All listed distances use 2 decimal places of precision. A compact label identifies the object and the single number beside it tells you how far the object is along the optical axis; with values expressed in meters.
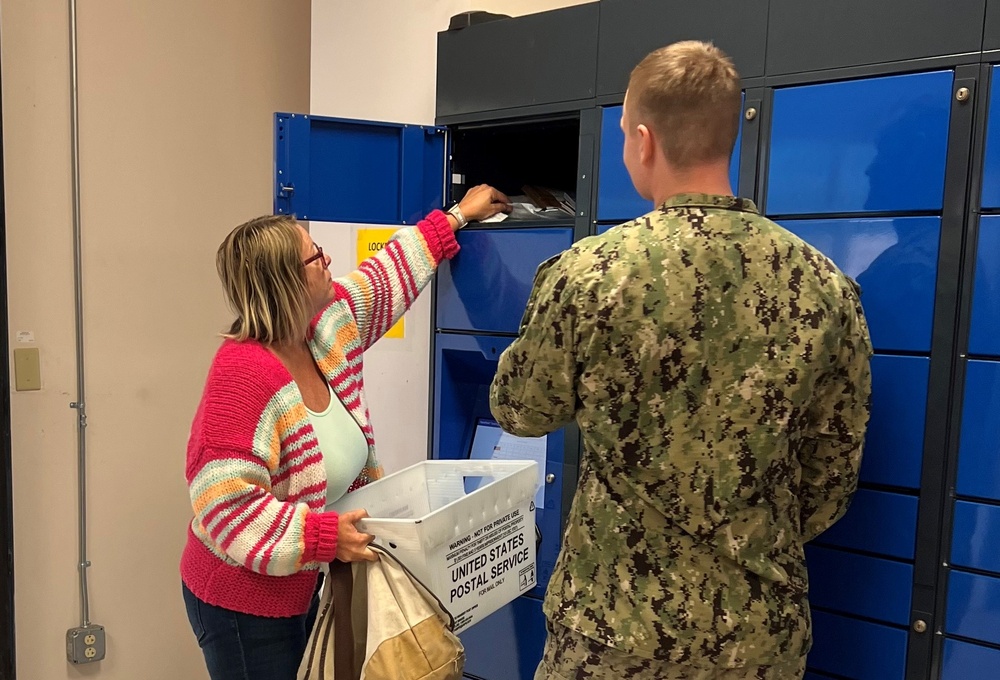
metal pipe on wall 2.63
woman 1.63
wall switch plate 2.61
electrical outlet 2.78
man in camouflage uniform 1.34
